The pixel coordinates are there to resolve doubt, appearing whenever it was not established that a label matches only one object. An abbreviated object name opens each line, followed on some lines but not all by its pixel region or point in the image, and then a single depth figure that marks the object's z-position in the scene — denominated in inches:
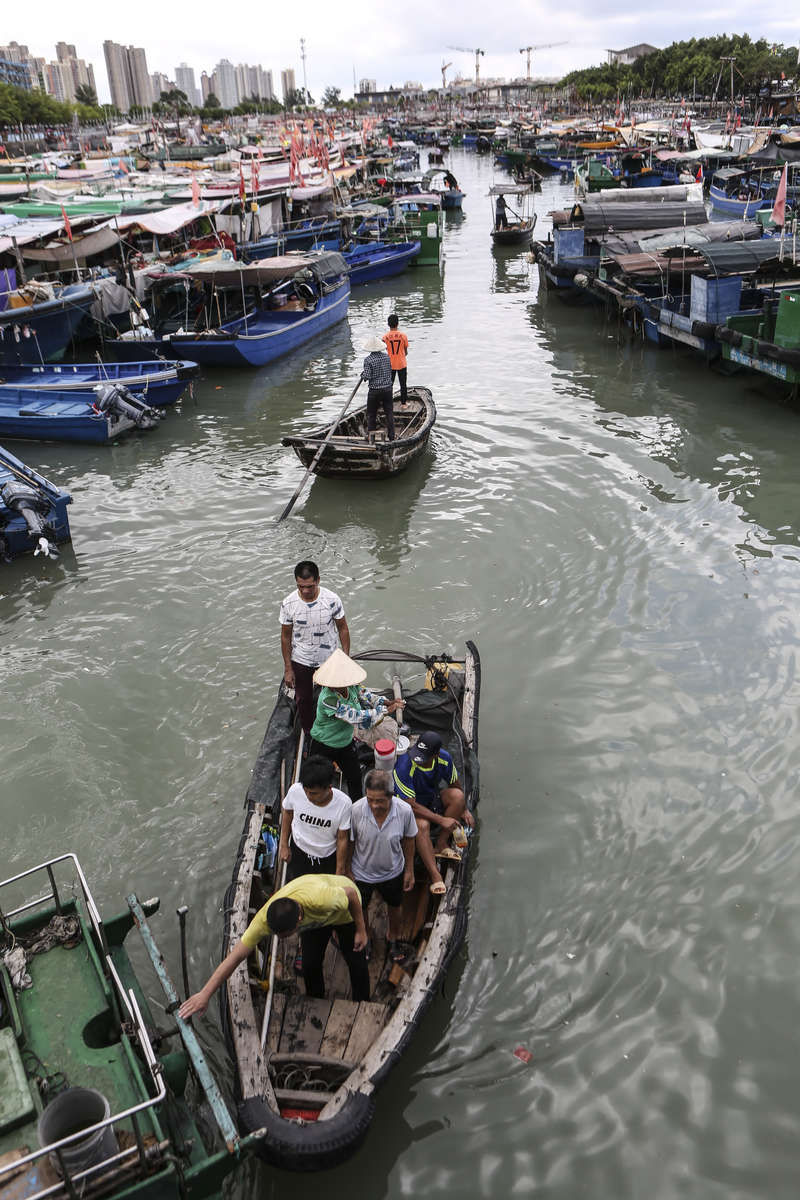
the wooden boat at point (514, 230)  1342.3
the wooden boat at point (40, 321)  737.0
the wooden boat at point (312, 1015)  152.6
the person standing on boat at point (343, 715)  223.9
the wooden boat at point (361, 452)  508.1
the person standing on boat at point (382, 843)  185.2
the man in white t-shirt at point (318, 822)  182.7
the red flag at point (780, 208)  601.6
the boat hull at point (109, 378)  656.4
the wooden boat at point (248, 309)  758.5
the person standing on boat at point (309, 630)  257.3
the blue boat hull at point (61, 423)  605.6
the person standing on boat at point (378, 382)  510.6
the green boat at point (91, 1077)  130.8
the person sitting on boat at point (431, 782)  222.2
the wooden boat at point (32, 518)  434.3
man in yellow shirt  156.3
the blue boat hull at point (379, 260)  1179.3
